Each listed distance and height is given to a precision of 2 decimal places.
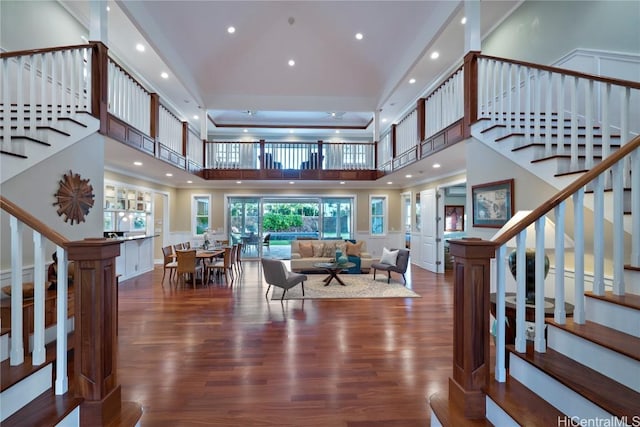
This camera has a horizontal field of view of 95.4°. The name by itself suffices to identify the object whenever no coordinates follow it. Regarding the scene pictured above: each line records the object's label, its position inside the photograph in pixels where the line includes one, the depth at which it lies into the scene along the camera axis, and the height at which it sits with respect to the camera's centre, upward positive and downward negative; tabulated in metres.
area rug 5.32 -1.48
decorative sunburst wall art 3.19 +0.20
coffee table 6.14 -1.11
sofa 7.43 -1.03
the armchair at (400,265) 6.40 -1.11
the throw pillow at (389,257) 6.55 -0.97
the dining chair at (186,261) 5.84 -0.94
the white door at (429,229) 7.73 -0.39
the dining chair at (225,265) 6.44 -1.13
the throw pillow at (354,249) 7.80 -0.92
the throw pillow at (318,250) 7.86 -0.96
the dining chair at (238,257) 7.70 -1.14
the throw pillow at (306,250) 7.85 -0.96
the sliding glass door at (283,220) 10.01 -0.19
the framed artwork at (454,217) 11.30 -0.08
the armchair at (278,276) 5.00 -1.07
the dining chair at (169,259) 6.38 -1.05
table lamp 2.12 -0.31
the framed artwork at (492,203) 3.42 +0.15
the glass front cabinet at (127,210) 6.48 +0.11
